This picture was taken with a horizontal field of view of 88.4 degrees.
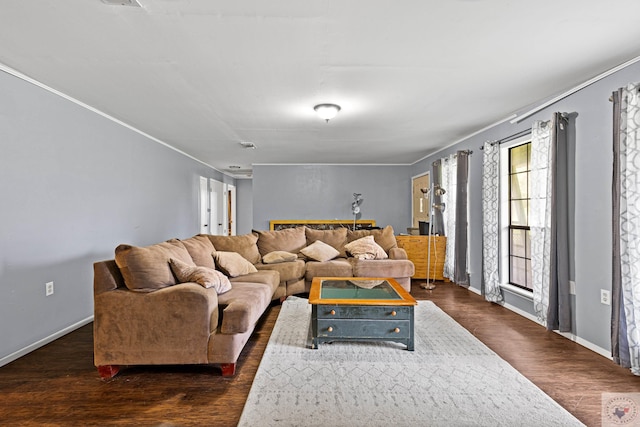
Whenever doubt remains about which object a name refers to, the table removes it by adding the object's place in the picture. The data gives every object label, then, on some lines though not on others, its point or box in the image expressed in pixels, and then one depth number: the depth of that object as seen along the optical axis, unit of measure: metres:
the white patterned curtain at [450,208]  5.54
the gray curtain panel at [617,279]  2.50
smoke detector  1.83
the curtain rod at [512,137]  3.84
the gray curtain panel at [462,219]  5.10
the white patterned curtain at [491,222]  4.30
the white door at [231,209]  10.06
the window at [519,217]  4.16
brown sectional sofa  2.37
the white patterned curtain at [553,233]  3.16
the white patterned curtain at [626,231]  2.42
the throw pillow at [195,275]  2.67
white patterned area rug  1.91
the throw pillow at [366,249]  4.80
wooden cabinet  5.73
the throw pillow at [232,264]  3.64
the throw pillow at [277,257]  4.50
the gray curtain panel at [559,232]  3.15
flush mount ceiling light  3.57
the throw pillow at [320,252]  4.74
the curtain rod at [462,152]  5.02
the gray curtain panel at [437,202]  6.01
